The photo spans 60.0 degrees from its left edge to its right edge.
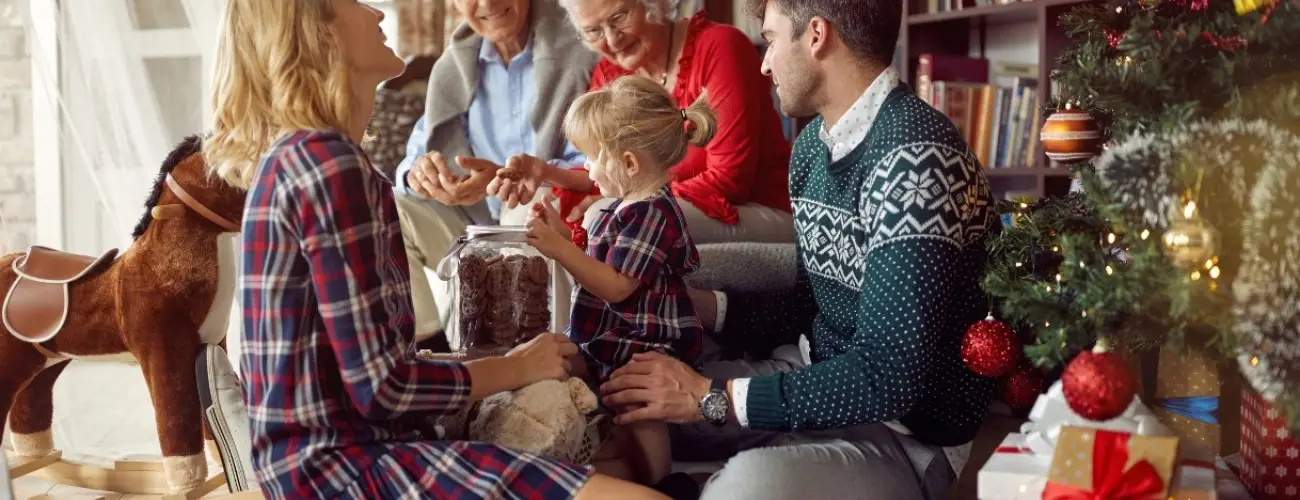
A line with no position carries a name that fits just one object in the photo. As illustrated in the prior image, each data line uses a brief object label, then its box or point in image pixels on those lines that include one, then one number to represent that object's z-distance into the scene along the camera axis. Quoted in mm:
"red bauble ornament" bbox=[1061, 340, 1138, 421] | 1180
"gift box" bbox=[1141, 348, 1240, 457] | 1687
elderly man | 2760
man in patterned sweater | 1488
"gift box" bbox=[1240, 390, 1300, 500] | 1376
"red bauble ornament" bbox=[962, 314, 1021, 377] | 1458
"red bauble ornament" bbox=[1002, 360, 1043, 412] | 1652
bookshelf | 3100
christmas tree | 1132
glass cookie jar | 1883
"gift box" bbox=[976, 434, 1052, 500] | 1236
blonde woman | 1300
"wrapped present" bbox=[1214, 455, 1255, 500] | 1383
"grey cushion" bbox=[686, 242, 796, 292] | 2094
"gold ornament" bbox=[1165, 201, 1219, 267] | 1142
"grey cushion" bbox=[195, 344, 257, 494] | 1979
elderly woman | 2387
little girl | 1729
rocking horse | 2012
